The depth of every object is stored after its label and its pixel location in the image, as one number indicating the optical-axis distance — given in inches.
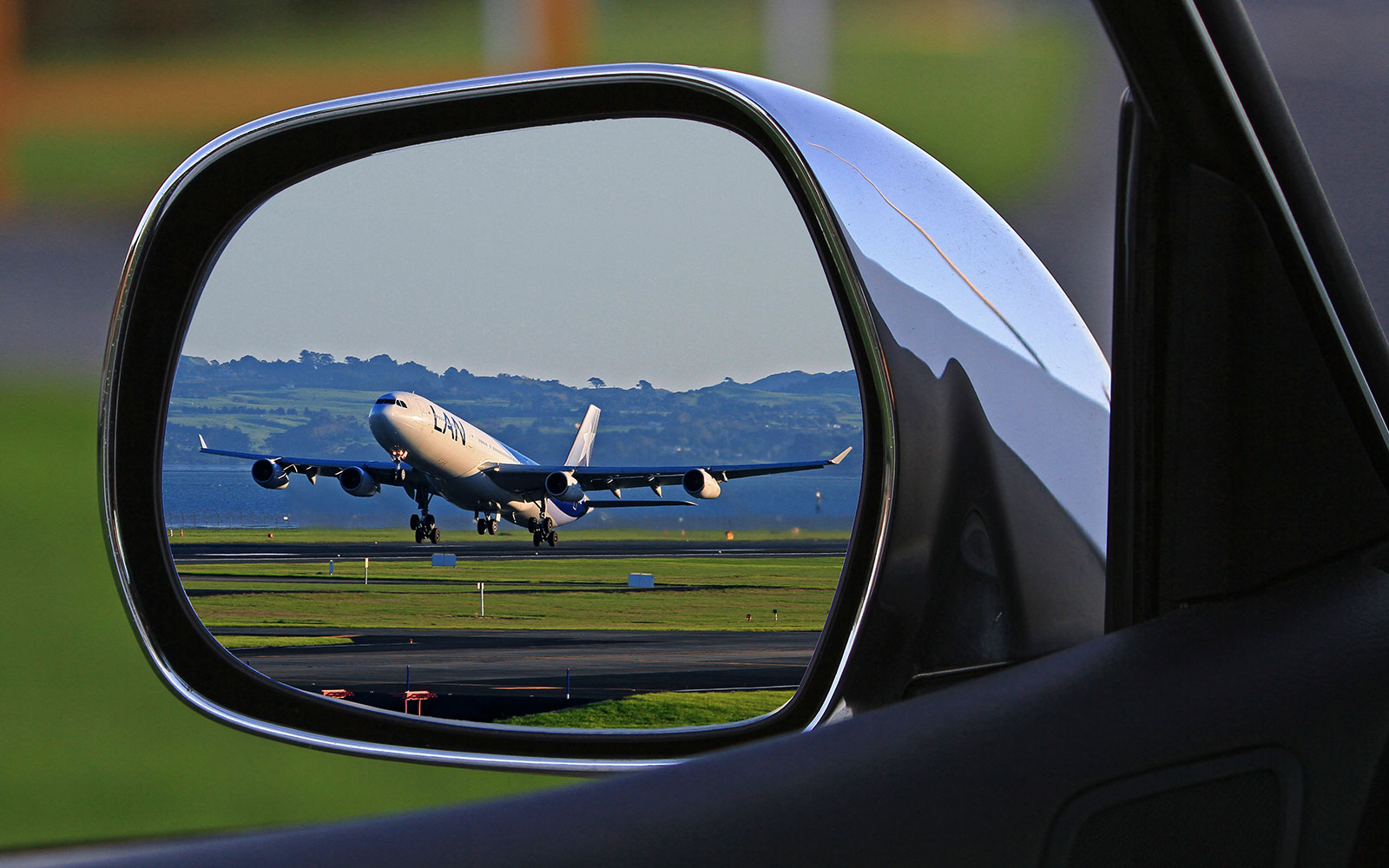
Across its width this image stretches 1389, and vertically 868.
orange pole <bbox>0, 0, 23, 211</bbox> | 1085.8
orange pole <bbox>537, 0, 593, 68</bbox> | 856.3
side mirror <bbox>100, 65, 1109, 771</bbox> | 39.4
